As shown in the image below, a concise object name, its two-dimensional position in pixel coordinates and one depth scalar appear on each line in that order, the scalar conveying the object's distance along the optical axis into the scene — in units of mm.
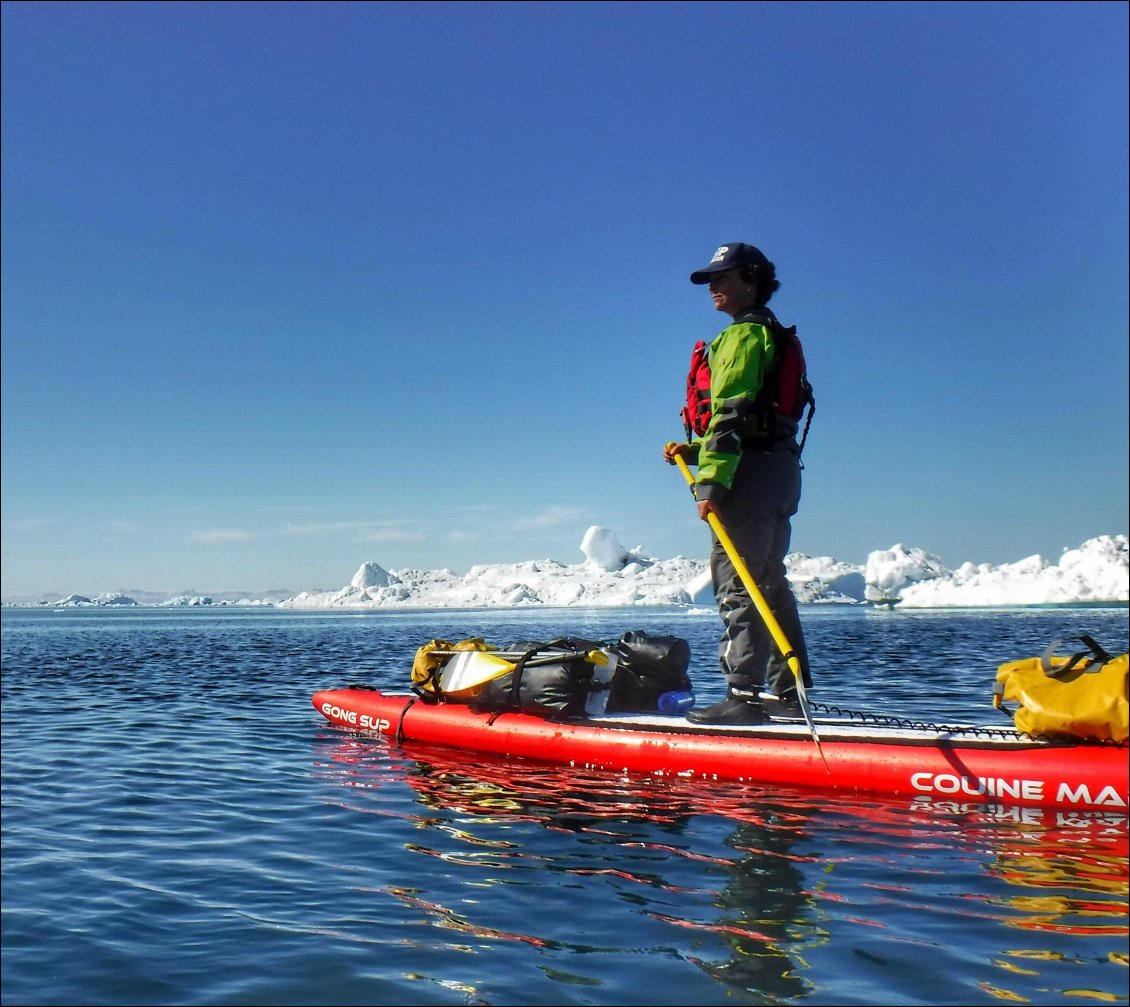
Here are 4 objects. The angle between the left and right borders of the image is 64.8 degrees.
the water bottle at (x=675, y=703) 8734
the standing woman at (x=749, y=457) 6871
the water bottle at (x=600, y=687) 8781
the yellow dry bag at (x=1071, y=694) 5938
